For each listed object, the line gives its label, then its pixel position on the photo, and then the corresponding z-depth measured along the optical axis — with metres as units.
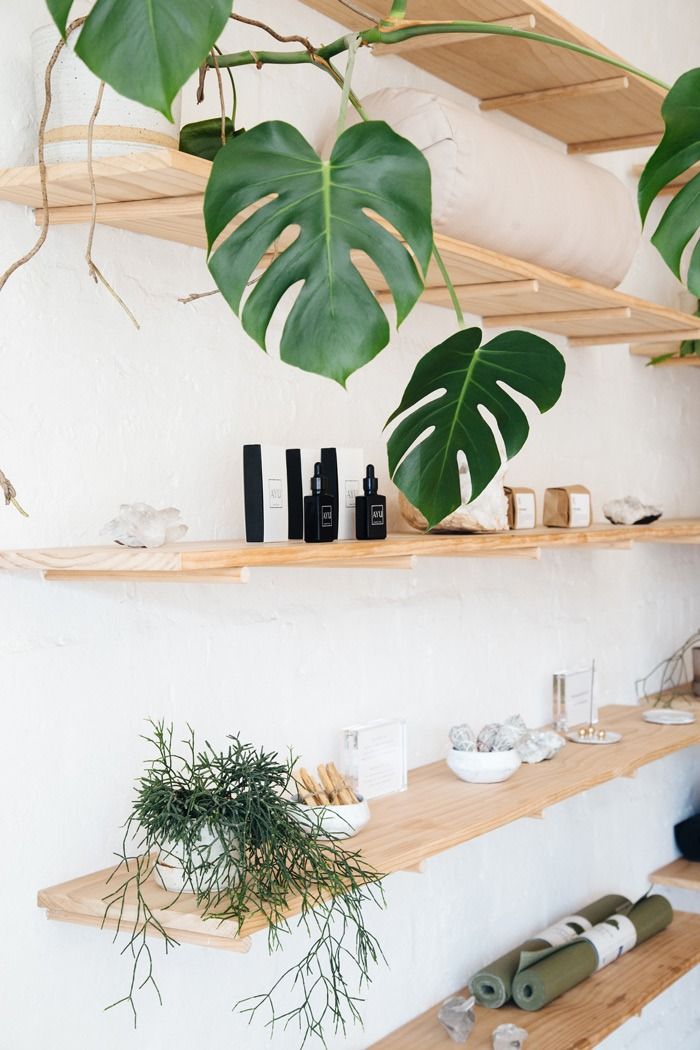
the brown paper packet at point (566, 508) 2.41
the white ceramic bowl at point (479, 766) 2.13
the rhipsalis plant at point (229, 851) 1.46
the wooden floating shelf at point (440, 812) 1.45
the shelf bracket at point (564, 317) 2.39
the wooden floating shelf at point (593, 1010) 2.18
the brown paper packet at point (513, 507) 2.22
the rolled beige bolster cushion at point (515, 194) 1.88
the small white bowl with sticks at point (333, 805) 1.74
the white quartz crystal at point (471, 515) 2.04
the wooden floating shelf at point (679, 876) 3.03
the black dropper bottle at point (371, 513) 1.78
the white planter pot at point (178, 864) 1.48
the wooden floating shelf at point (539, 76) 1.94
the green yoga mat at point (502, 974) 2.32
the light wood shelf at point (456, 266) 1.32
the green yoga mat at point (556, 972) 2.31
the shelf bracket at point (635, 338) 2.71
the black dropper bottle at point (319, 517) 1.66
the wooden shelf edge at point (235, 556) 1.32
